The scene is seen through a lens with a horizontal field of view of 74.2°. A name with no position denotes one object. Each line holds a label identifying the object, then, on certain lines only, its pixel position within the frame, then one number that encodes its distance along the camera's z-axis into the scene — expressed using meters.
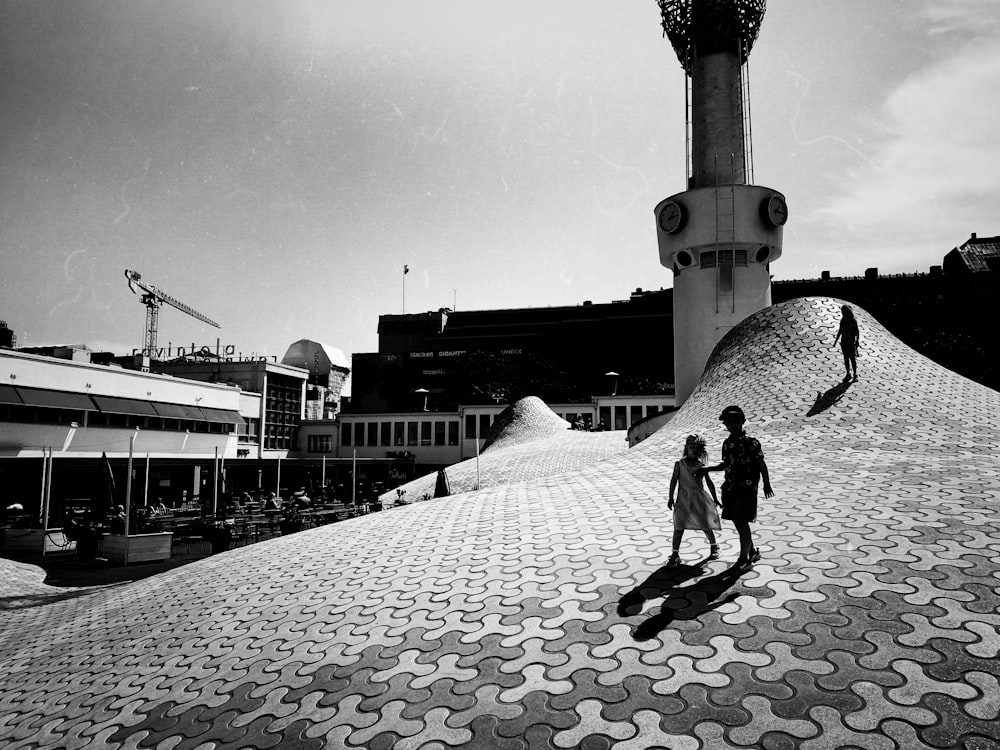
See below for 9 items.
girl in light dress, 7.96
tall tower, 31.55
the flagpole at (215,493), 26.19
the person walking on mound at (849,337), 16.98
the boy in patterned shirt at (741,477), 7.51
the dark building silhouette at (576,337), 68.62
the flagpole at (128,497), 20.16
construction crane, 114.19
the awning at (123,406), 41.47
